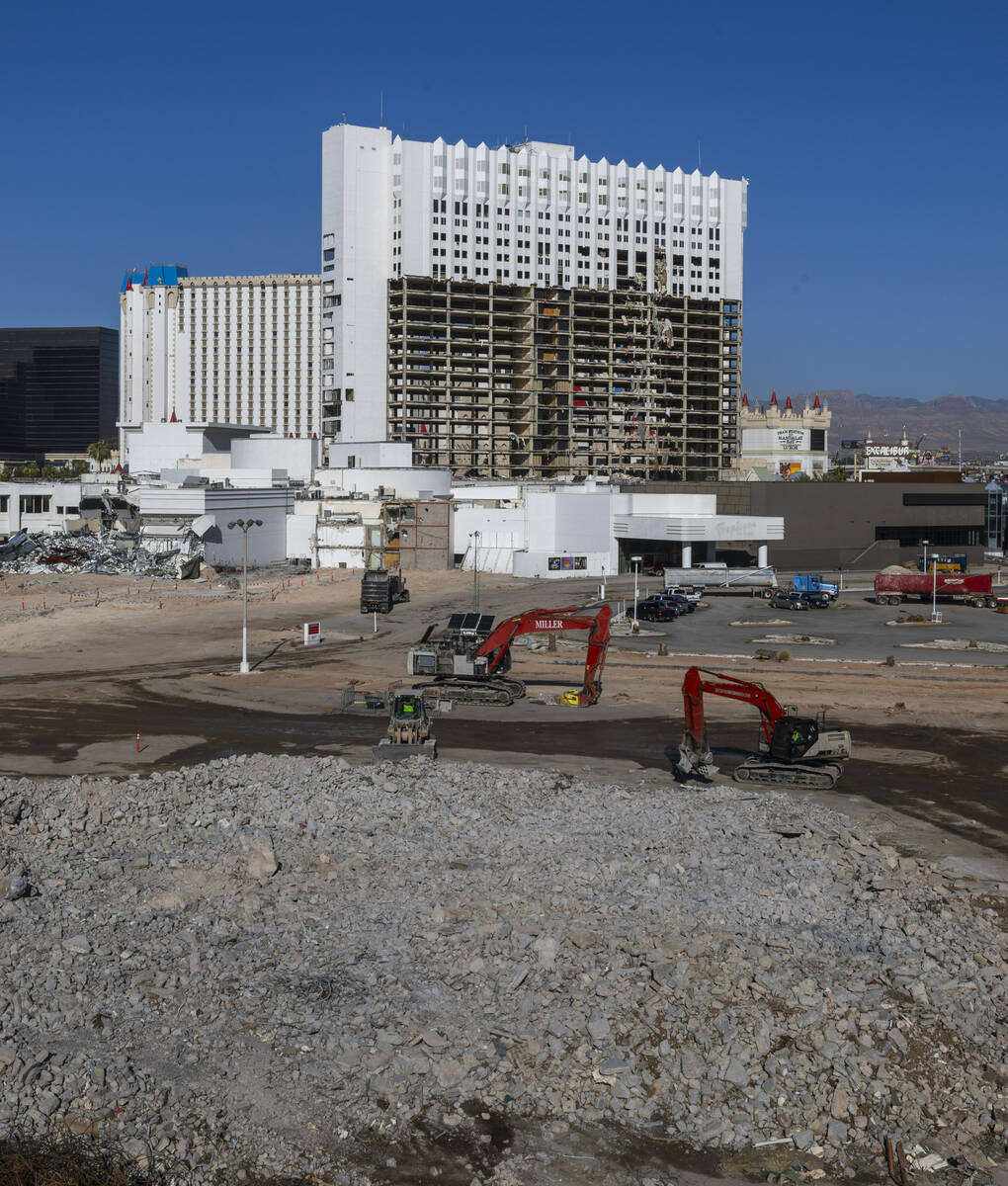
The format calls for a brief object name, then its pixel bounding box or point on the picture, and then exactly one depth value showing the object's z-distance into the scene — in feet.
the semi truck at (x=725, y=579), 328.70
